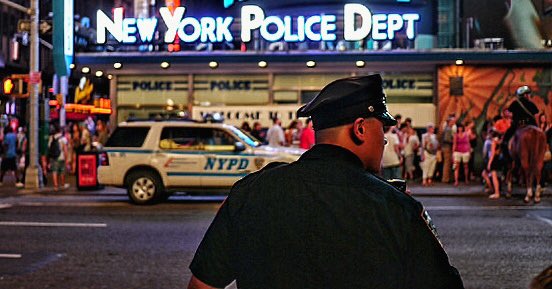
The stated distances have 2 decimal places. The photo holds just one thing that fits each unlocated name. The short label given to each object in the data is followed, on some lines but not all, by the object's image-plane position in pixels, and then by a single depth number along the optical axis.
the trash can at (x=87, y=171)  20.08
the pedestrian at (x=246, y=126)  24.73
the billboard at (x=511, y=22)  26.22
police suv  16.77
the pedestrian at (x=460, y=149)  21.86
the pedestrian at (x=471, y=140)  22.48
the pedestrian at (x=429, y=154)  21.86
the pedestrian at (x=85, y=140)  21.98
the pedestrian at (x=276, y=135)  22.34
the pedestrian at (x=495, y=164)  18.07
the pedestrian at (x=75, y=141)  24.56
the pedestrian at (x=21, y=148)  24.12
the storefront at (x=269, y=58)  24.77
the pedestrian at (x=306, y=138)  21.30
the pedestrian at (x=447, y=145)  22.47
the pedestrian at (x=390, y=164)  17.56
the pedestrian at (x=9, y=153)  21.62
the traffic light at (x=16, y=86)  19.95
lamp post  20.95
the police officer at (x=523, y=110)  15.50
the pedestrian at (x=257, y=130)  23.89
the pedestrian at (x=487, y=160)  19.08
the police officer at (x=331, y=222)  2.38
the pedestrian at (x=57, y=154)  20.42
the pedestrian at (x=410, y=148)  22.47
